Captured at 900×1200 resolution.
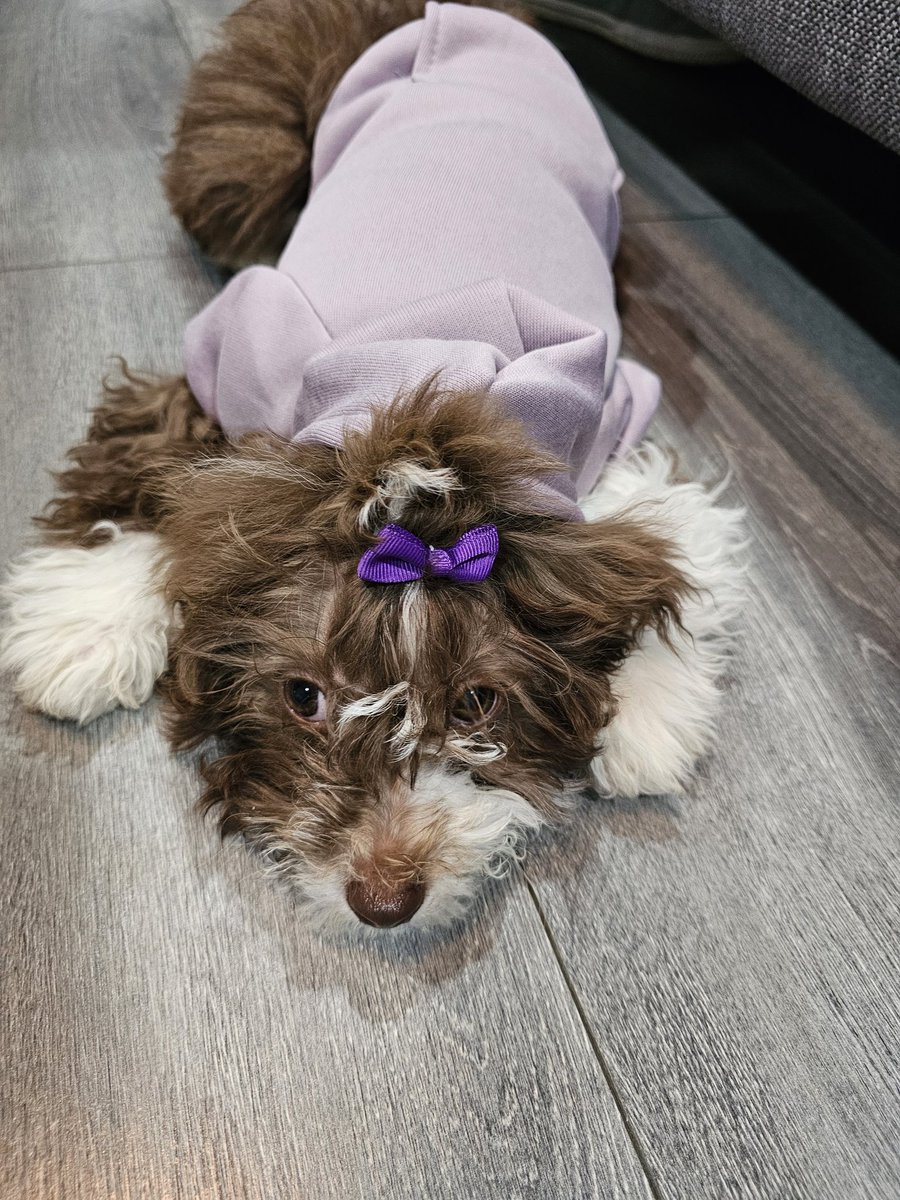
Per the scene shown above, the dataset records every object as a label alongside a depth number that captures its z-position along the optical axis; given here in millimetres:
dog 273
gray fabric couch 431
